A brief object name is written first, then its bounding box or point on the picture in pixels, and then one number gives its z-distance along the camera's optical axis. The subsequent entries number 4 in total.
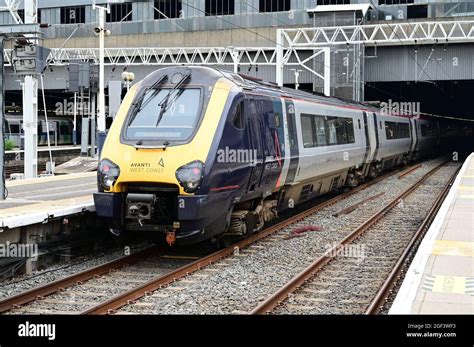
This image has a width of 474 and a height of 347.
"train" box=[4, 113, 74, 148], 42.53
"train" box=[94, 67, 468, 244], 9.82
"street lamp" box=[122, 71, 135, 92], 22.55
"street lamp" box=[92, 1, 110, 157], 23.62
